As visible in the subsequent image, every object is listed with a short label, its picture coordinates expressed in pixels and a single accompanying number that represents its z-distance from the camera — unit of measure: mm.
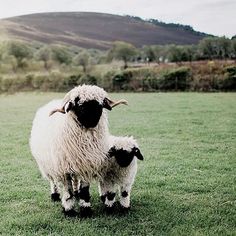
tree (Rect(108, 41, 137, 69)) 76462
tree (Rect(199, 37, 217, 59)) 63906
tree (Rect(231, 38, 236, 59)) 59184
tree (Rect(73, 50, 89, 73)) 61219
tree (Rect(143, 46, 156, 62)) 76875
